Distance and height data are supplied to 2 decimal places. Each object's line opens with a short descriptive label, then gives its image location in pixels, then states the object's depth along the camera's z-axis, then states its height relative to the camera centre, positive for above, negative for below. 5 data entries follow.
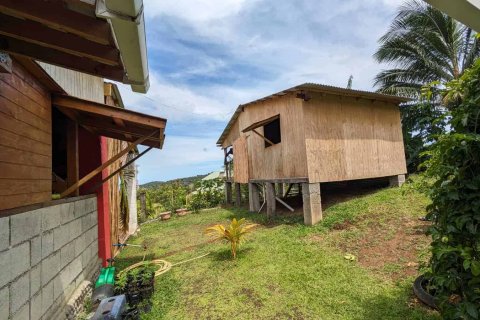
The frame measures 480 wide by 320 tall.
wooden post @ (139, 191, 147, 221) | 14.81 -1.00
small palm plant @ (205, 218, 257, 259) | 6.50 -1.19
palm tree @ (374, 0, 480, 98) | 13.67 +6.24
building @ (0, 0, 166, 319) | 1.80 +0.75
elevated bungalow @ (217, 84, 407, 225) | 8.45 +1.25
